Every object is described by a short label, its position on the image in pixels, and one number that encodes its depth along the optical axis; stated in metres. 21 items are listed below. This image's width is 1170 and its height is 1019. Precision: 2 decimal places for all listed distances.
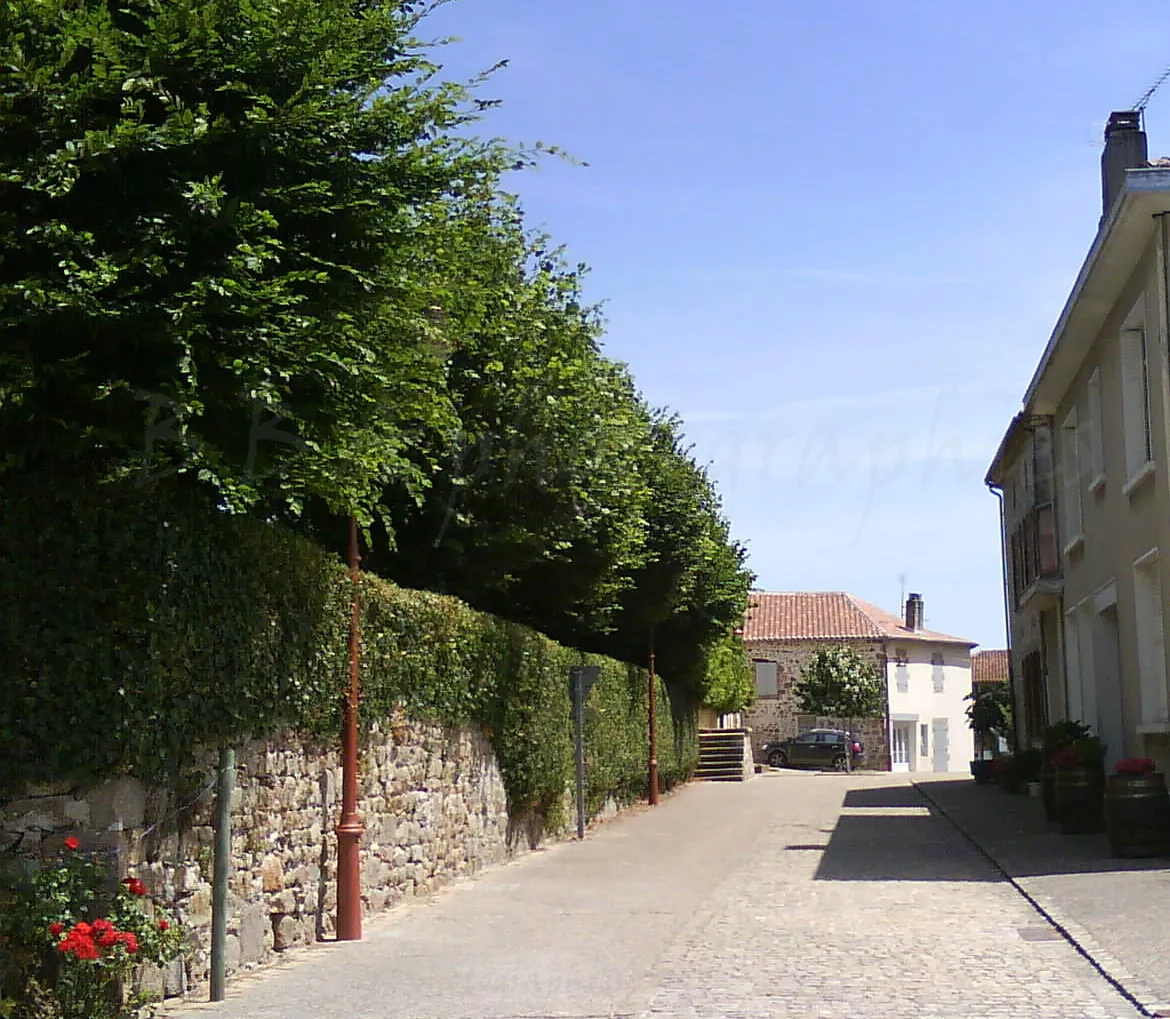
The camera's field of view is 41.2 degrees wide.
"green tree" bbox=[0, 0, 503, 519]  7.64
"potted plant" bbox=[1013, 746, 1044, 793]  26.89
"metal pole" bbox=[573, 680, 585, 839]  20.53
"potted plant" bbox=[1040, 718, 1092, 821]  20.03
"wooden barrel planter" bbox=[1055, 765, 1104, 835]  17.98
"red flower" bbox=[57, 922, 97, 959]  7.09
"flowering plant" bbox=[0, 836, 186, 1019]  7.25
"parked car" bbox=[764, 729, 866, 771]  58.22
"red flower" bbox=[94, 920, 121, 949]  7.27
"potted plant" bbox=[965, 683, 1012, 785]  34.81
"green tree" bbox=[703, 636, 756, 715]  40.00
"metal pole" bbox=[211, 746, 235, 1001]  8.76
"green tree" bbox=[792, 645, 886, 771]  64.69
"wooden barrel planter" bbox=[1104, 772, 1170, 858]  14.72
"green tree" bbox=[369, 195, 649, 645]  16.44
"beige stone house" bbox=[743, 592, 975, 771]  66.69
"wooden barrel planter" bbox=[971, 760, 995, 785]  33.66
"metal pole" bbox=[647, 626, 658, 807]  29.44
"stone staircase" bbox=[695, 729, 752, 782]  43.38
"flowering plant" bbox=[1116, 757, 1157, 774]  15.04
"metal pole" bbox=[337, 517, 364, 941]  11.21
